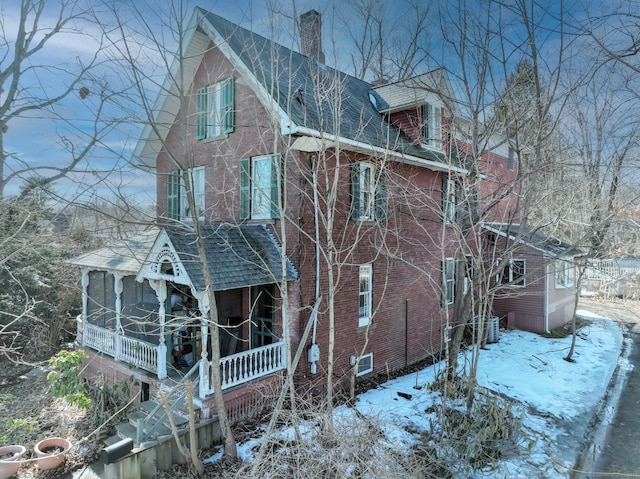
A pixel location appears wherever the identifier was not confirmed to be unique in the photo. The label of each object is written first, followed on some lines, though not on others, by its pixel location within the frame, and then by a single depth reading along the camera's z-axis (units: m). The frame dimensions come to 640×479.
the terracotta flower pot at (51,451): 7.82
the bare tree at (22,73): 11.96
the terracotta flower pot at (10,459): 7.48
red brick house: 9.01
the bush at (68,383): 9.17
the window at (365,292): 11.51
